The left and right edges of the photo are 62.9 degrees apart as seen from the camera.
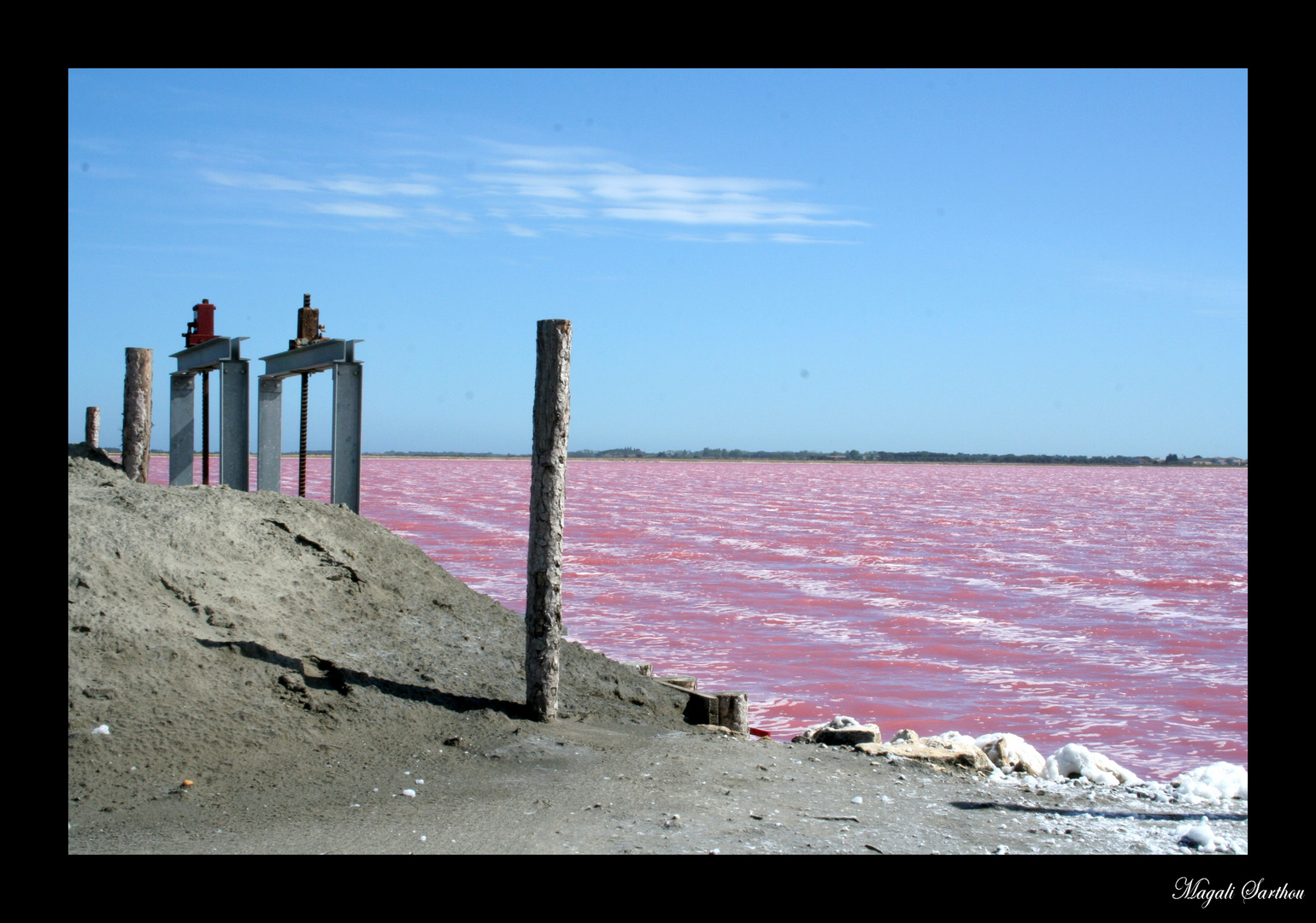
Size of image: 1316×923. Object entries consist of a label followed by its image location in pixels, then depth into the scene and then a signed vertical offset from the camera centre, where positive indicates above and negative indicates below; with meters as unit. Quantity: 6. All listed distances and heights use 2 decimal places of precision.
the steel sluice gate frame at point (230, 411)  13.02 +0.52
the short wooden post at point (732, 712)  8.79 -2.07
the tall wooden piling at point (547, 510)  7.71 -0.39
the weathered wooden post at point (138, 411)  13.81 +0.54
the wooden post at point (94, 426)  18.77 +0.46
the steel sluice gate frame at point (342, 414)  11.92 +0.44
